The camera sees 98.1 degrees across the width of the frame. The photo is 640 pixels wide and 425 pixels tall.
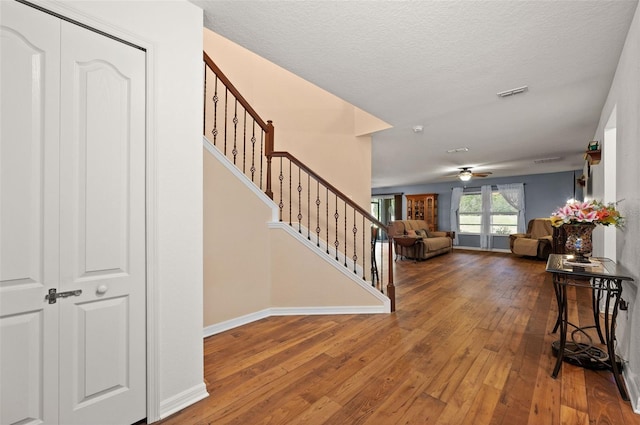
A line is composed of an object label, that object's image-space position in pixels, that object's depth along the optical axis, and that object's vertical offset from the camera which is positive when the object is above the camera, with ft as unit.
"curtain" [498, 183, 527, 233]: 28.86 +1.77
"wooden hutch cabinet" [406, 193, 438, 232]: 34.27 +0.61
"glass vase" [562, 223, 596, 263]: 7.30 -0.73
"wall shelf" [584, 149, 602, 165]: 10.61 +2.25
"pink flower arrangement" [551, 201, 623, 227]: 6.76 -0.05
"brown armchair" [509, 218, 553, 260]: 24.08 -2.44
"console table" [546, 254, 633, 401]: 6.06 -2.22
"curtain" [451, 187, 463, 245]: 33.01 +0.47
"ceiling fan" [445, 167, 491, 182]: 23.34 +3.43
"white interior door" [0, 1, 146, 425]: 3.99 -0.18
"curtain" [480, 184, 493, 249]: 30.91 -0.80
